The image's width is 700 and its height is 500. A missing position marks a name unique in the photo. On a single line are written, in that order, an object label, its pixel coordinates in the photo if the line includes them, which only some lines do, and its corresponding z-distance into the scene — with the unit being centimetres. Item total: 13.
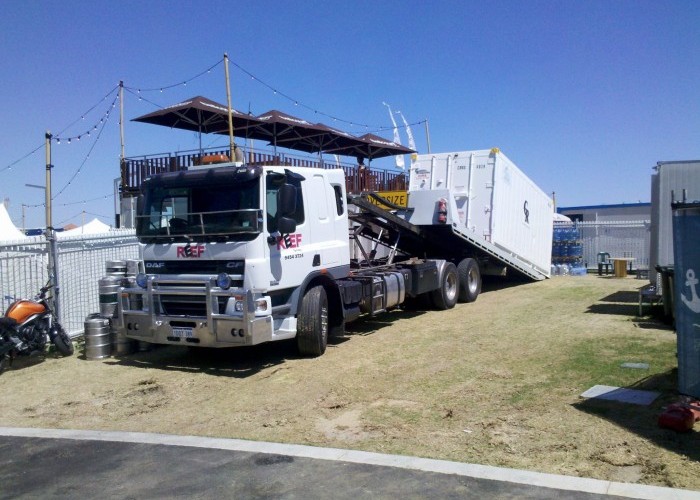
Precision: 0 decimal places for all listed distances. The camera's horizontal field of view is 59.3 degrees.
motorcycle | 909
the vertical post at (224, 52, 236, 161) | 1920
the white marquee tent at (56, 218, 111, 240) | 2836
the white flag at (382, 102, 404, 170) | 3881
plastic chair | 2211
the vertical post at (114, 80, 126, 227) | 2214
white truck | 827
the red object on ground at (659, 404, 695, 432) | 547
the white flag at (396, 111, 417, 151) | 4178
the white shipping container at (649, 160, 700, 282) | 1132
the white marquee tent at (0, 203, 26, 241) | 2322
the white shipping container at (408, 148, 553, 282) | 1497
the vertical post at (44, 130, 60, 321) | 1058
